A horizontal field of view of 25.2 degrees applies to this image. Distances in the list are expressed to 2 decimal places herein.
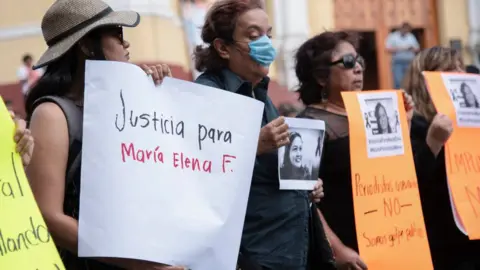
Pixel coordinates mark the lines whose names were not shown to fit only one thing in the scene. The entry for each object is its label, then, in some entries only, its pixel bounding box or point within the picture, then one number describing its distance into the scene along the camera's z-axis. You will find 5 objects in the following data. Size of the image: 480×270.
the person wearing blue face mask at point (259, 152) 3.69
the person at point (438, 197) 4.68
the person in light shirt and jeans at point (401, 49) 15.62
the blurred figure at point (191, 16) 13.20
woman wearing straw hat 2.99
